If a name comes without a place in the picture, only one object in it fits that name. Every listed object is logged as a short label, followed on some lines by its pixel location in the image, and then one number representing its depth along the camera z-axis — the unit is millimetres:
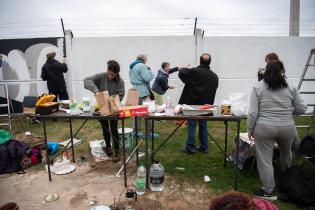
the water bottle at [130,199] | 3496
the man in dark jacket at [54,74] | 7902
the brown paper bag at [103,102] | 3922
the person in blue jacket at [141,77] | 6012
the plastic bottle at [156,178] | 3928
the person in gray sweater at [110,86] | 4566
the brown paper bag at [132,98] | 4242
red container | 3828
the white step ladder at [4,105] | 7669
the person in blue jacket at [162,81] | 7082
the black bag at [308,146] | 3621
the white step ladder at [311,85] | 7248
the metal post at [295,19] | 8992
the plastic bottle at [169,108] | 3929
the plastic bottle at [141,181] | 3920
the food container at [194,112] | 3822
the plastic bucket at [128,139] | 5219
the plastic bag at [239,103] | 3781
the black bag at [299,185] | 3426
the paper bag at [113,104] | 3928
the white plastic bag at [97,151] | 5152
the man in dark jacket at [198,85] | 4887
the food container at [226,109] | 3830
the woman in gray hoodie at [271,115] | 3391
